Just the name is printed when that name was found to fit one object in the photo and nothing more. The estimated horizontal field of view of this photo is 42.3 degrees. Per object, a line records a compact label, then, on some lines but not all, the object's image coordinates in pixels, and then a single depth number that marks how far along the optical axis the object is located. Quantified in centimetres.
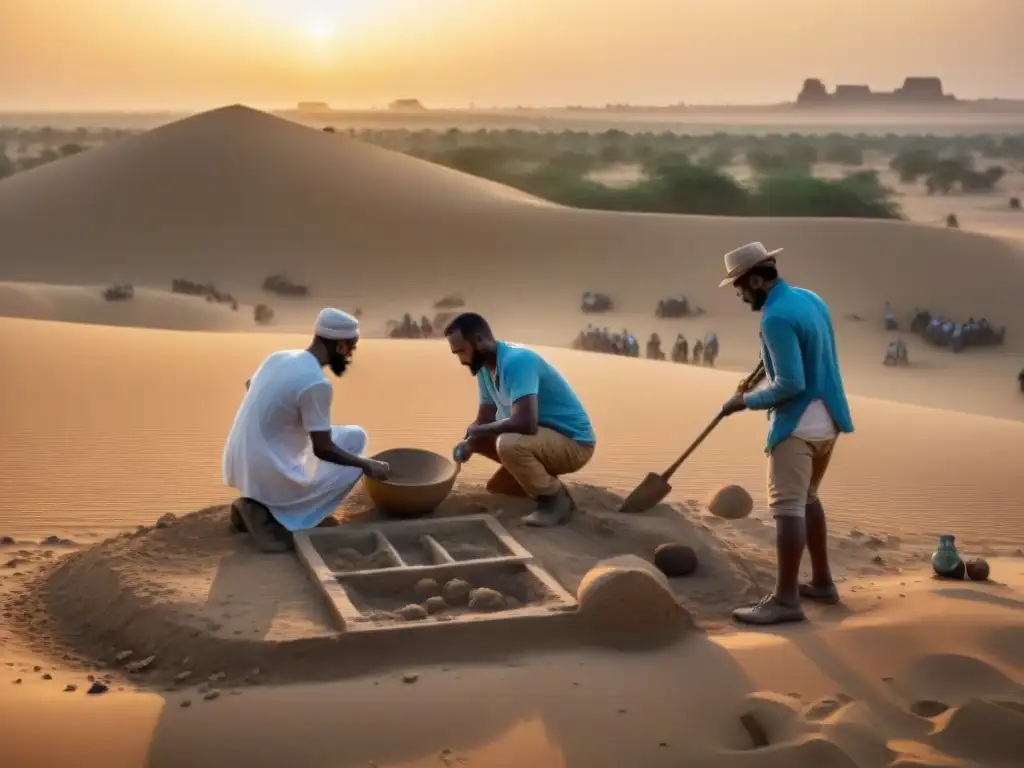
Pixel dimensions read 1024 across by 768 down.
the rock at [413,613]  590
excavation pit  586
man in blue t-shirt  699
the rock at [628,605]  570
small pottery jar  686
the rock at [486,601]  609
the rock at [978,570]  679
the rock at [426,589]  630
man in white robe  664
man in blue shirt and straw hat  591
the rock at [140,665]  553
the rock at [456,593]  626
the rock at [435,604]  610
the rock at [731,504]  825
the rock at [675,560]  686
